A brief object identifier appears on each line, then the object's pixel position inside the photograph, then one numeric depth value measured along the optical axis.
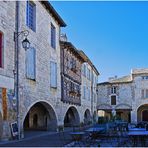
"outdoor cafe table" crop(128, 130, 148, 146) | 6.94
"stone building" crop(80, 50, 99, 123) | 22.14
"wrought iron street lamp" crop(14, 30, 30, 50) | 9.24
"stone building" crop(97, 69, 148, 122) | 28.36
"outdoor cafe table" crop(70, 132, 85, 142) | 7.75
